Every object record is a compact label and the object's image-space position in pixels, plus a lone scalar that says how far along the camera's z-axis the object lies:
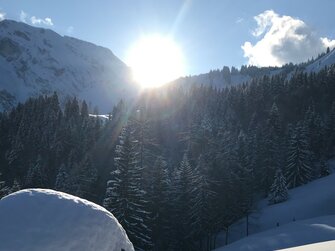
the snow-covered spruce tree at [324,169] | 72.06
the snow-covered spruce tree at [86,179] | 54.26
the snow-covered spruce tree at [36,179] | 61.17
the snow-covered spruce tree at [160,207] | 46.62
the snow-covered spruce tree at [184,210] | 48.31
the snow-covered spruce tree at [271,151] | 70.88
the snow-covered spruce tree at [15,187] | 45.67
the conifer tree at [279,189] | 62.91
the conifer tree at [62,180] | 60.36
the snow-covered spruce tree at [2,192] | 42.06
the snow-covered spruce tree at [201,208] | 48.12
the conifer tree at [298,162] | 69.25
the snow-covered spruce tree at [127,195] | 35.97
